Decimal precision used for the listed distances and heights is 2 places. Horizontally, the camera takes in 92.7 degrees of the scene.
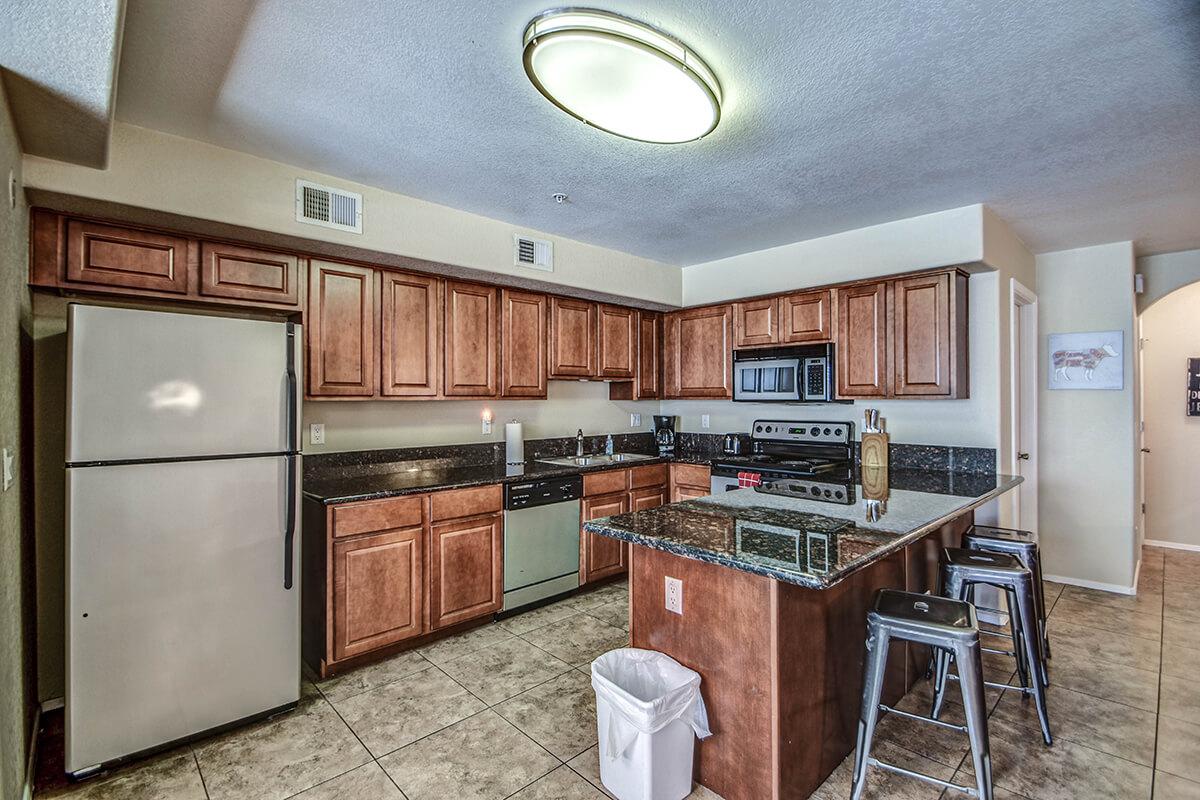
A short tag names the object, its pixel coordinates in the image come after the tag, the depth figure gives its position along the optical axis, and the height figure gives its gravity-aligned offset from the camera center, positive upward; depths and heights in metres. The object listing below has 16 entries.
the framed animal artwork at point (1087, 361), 4.06 +0.29
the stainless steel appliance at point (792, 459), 3.62 -0.43
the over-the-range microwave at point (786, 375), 3.98 +0.20
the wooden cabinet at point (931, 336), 3.41 +0.39
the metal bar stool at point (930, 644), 1.77 -0.79
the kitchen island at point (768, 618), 1.79 -0.75
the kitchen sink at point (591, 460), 4.21 -0.44
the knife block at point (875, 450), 3.79 -0.32
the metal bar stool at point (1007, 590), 2.31 -0.81
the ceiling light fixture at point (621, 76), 1.61 +1.00
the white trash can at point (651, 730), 1.81 -1.07
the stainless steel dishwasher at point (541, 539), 3.55 -0.88
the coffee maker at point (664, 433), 5.28 -0.29
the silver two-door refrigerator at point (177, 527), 2.07 -0.48
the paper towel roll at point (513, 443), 4.05 -0.29
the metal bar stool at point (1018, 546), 2.72 -0.71
